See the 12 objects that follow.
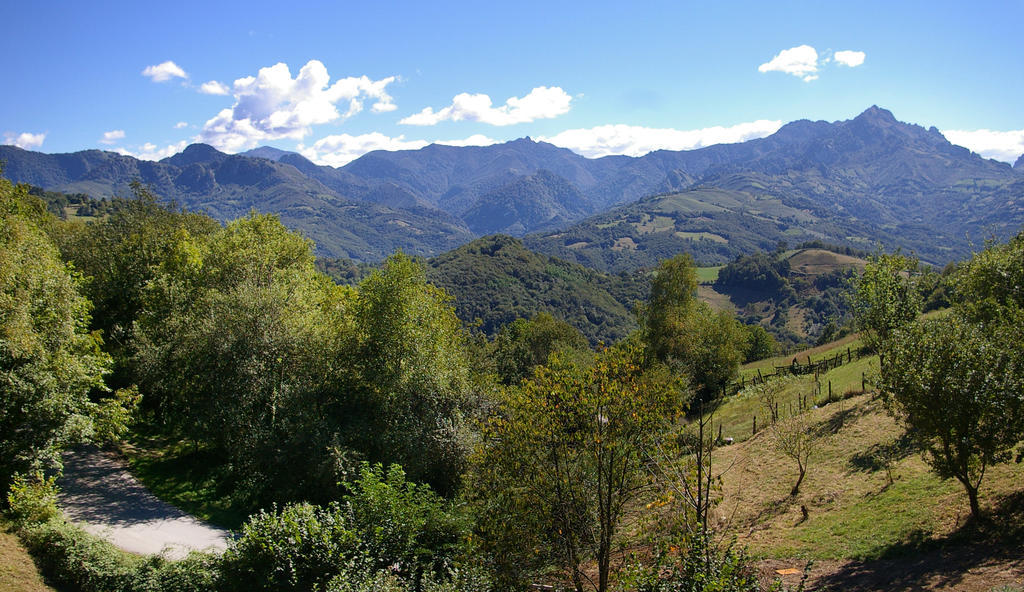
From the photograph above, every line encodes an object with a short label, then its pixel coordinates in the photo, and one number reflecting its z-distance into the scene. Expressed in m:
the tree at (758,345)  77.44
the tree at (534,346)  61.75
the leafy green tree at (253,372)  20.22
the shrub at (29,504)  14.69
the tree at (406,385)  21.44
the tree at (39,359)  16.53
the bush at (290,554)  12.61
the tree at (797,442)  20.44
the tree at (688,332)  43.53
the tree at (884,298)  26.77
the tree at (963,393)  12.16
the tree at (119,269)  30.63
